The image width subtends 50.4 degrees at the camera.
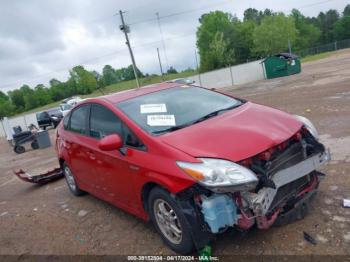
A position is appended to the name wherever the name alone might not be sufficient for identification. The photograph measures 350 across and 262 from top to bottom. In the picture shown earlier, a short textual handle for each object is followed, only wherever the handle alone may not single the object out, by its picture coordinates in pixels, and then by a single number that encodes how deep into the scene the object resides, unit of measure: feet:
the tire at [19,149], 53.49
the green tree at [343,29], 312.50
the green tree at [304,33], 301.67
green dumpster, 95.81
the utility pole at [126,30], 130.00
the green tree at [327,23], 345.72
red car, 10.54
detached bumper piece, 25.52
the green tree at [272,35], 229.04
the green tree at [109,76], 330.50
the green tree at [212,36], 227.24
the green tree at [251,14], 371.92
